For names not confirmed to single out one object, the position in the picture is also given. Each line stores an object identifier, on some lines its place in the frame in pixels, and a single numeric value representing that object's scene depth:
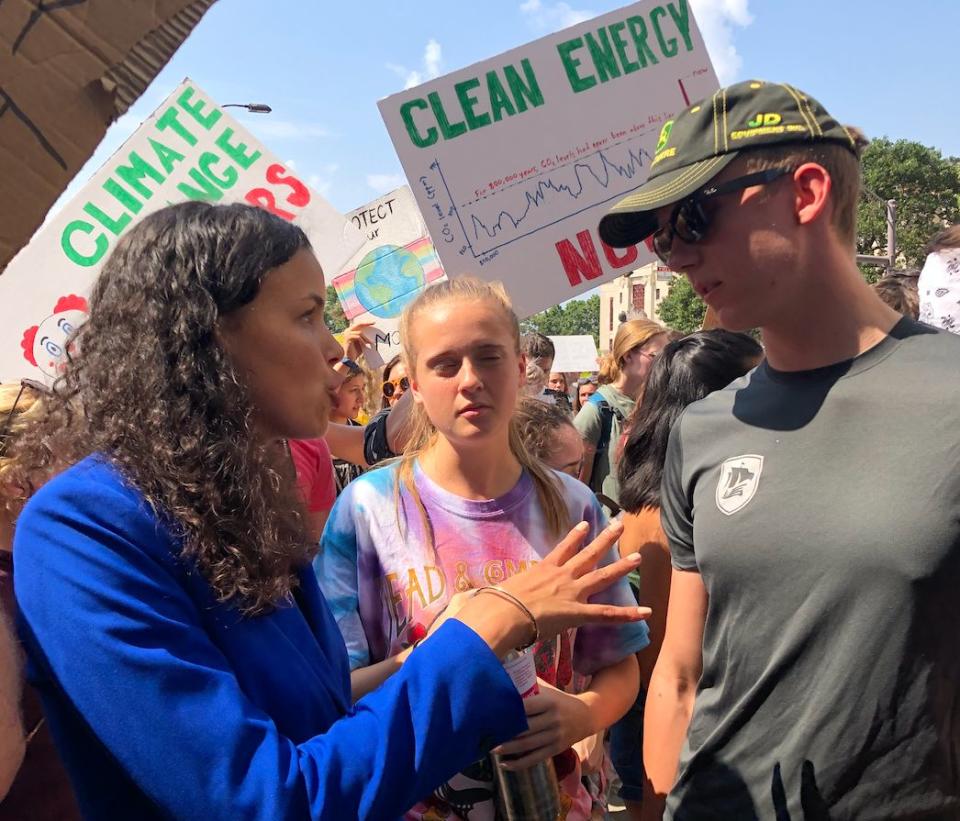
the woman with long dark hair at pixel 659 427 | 2.65
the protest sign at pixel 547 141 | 3.57
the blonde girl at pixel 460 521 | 1.95
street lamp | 10.29
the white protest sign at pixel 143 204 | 3.49
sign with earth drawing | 5.00
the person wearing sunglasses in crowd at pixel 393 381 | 4.80
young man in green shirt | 1.34
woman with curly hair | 0.98
